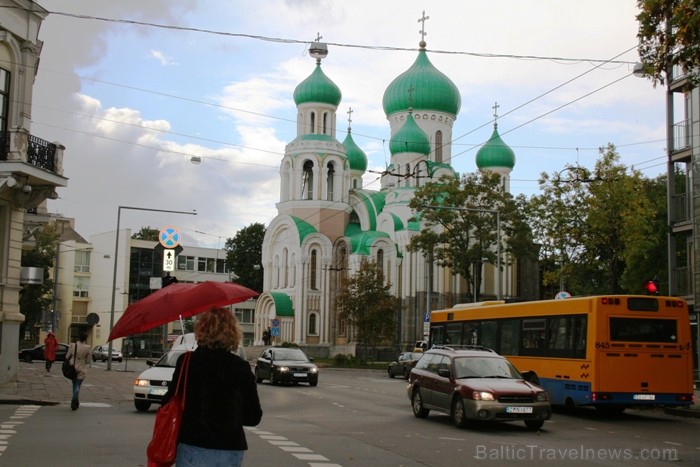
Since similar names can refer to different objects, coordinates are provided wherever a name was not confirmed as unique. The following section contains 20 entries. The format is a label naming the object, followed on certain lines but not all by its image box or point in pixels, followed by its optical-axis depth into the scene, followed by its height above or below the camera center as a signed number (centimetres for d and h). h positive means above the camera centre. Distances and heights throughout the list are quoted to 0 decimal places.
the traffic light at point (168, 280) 2162 +122
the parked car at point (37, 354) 5334 -152
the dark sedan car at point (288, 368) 3178 -121
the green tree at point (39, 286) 6141 +288
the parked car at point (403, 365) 4103 -130
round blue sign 2450 +245
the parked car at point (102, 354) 5869 -166
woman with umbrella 603 -44
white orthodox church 7025 +911
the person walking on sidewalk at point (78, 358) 1955 -65
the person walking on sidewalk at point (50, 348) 3844 -84
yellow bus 1956 -24
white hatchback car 1938 -119
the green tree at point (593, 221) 3488 +483
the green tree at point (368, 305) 5834 +193
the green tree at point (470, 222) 5044 +649
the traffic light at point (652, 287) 2384 +144
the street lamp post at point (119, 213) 3956 +521
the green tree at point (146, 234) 10138 +1077
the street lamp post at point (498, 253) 4212 +399
